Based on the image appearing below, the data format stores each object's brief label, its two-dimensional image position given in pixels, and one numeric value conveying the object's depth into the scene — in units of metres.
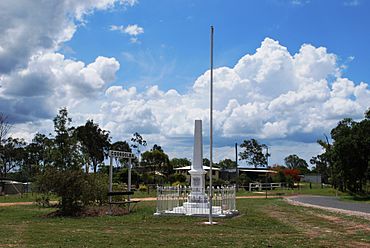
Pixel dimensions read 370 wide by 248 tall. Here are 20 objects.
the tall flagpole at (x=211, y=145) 17.27
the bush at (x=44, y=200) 22.72
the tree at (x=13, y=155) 81.25
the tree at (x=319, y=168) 88.24
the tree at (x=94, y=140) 71.75
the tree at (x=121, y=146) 77.25
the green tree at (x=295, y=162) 127.74
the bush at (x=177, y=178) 60.94
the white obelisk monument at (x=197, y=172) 22.38
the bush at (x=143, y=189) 51.03
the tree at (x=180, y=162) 95.95
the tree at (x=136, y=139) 82.75
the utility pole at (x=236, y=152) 71.59
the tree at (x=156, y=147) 86.81
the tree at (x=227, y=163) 100.51
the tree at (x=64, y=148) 28.69
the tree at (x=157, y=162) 71.56
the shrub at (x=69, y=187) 20.27
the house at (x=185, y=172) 65.95
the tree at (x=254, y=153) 89.75
